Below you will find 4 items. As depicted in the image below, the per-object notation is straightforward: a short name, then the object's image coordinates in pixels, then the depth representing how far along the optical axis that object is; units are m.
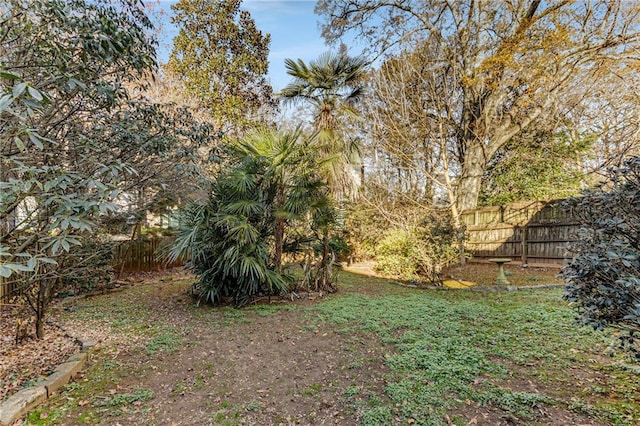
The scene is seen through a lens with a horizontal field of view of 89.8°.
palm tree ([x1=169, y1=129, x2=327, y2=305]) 5.23
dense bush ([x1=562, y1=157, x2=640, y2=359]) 1.90
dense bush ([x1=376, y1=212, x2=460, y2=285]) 7.27
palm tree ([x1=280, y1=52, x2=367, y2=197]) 8.03
